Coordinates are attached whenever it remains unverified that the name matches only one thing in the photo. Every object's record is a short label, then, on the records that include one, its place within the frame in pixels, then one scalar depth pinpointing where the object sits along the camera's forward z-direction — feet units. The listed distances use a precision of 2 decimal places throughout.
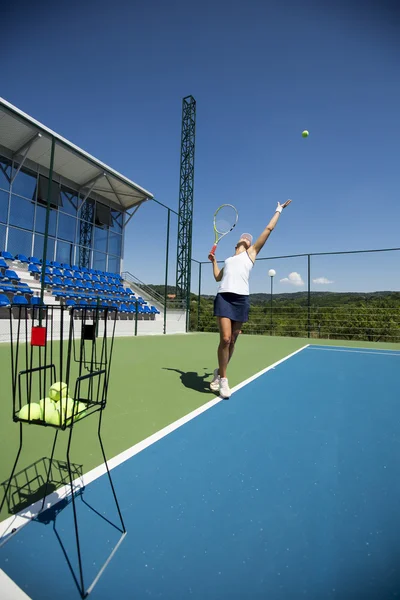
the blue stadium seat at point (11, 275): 30.93
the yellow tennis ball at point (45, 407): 3.81
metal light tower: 55.93
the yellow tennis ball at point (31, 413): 3.89
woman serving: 10.17
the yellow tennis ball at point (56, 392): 4.20
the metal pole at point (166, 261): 39.61
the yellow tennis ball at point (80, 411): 4.01
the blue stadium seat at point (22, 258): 37.40
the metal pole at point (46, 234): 23.65
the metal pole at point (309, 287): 39.29
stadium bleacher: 31.22
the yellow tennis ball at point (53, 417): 3.84
